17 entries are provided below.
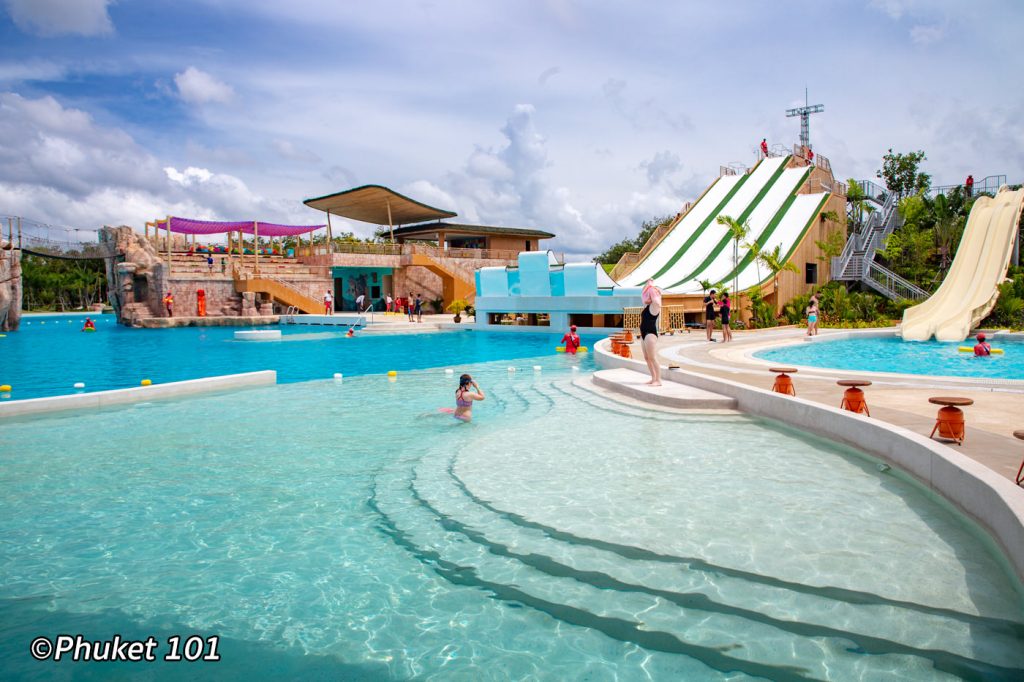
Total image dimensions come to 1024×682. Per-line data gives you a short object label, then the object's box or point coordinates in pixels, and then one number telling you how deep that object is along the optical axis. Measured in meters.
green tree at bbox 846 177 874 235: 26.19
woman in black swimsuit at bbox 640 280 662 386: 9.09
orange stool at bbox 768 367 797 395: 8.15
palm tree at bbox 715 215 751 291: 20.61
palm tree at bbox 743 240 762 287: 21.03
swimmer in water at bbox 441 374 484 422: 8.70
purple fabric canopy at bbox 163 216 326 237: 32.38
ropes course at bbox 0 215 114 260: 26.11
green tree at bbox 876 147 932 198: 31.86
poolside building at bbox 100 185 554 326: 31.05
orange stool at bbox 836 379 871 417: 6.81
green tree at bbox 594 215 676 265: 55.53
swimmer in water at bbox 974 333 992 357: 12.62
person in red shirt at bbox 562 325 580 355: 16.88
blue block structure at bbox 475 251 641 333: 20.98
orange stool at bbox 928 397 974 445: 5.33
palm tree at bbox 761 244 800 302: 21.06
